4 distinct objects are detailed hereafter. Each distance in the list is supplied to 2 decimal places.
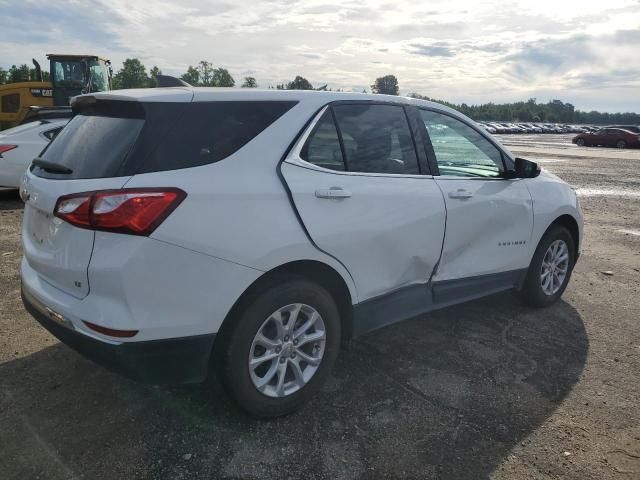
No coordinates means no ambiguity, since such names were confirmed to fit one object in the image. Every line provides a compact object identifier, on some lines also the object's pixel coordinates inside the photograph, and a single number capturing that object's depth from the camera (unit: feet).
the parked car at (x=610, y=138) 119.65
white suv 7.79
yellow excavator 51.26
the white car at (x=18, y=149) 27.66
